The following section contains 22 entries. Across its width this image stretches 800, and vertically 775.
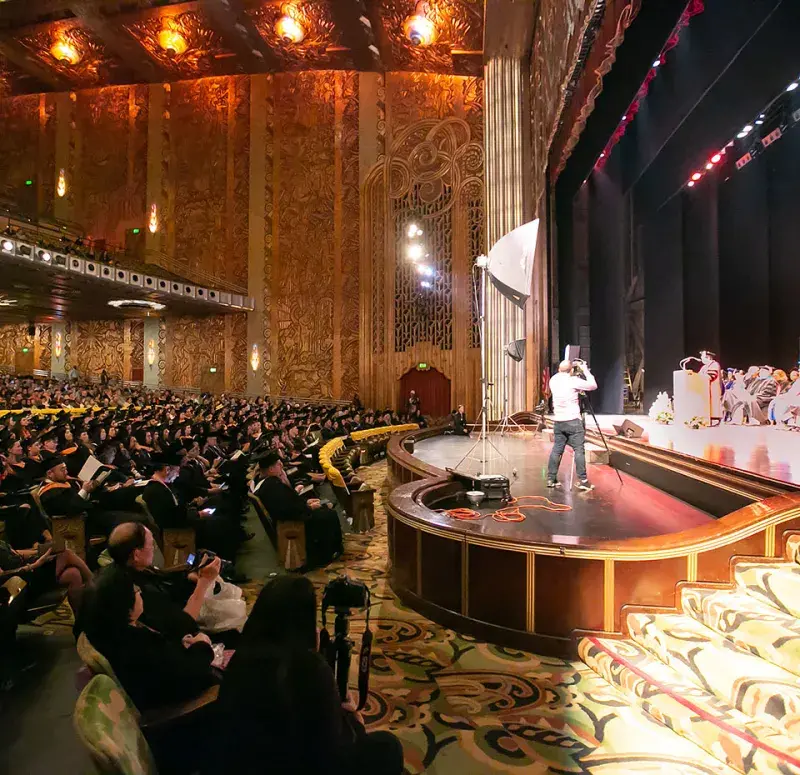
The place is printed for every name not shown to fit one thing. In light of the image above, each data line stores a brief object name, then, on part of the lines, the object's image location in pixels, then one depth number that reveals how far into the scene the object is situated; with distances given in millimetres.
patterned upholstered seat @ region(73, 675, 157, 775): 1167
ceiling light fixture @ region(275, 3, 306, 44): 16984
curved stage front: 2861
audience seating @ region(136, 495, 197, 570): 4523
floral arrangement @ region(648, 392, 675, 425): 7879
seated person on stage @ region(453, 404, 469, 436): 11117
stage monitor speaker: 7051
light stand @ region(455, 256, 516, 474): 4785
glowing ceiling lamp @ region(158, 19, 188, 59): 18453
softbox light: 5152
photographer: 4770
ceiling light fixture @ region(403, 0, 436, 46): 15629
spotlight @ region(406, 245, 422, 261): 17938
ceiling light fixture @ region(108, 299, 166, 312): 19641
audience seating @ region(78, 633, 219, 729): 1644
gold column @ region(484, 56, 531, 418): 12266
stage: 4230
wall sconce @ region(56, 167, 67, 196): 22953
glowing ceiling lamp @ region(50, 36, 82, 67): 19750
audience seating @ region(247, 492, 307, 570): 4648
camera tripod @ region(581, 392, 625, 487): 5488
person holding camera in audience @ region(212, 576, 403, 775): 1334
